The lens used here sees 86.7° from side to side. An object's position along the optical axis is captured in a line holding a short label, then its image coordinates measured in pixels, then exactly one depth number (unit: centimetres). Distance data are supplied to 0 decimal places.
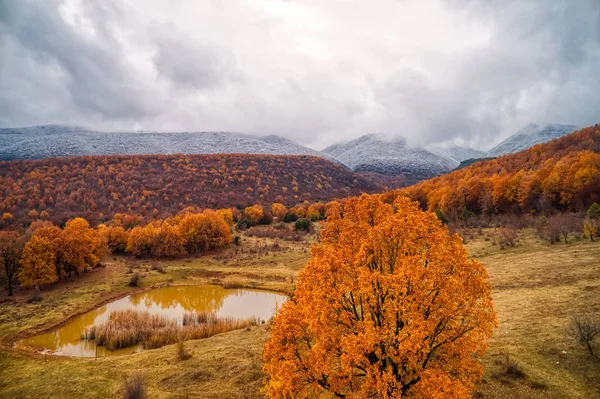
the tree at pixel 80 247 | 5219
